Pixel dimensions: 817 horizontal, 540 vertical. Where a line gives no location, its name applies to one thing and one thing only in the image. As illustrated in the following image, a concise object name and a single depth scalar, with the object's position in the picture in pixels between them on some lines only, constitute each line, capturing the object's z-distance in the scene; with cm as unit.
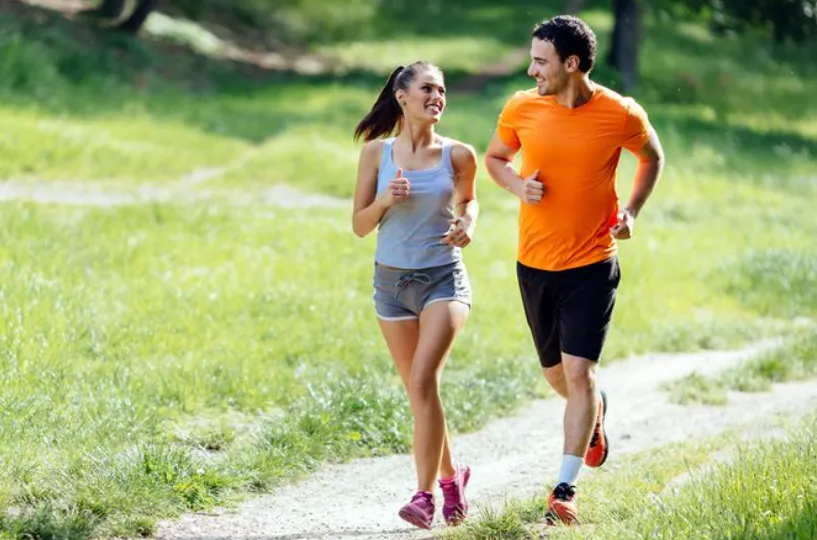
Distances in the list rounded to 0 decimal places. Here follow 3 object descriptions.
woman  1310
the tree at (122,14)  5978
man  1322
